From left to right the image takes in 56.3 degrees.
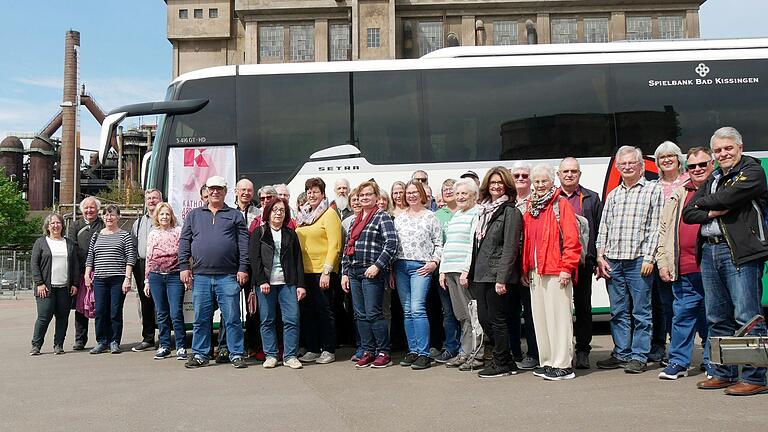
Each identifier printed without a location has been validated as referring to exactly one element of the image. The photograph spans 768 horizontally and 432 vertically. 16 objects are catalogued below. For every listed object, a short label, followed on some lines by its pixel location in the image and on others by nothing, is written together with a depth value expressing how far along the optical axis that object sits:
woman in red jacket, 6.36
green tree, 53.94
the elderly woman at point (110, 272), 8.97
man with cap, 7.57
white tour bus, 9.70
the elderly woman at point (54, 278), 9.13
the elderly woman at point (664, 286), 6.77
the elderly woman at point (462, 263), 7.11
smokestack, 60.34
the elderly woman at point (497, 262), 6.55
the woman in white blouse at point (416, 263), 7.36
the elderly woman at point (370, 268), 7.37
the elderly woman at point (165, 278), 8.34
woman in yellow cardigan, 7.71
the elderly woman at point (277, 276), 7.51
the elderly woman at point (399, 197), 7.66
